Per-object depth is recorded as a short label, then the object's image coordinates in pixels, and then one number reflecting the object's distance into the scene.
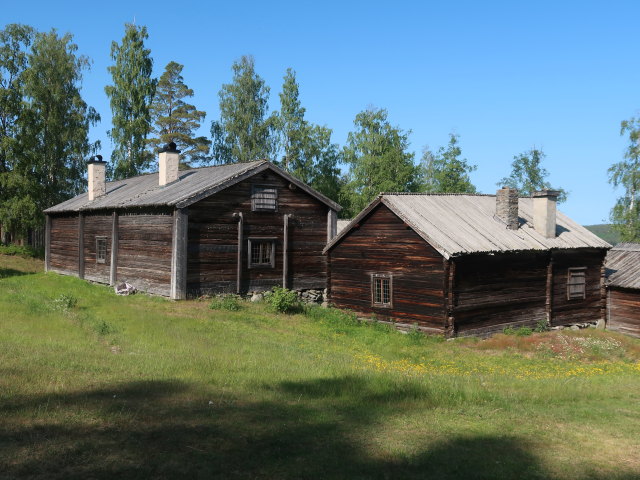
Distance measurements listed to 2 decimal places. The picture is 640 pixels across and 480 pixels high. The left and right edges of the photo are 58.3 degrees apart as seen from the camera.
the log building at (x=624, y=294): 26.91
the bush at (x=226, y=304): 22.24
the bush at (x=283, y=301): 22.88
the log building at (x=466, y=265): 21.72
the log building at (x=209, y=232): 24.00
